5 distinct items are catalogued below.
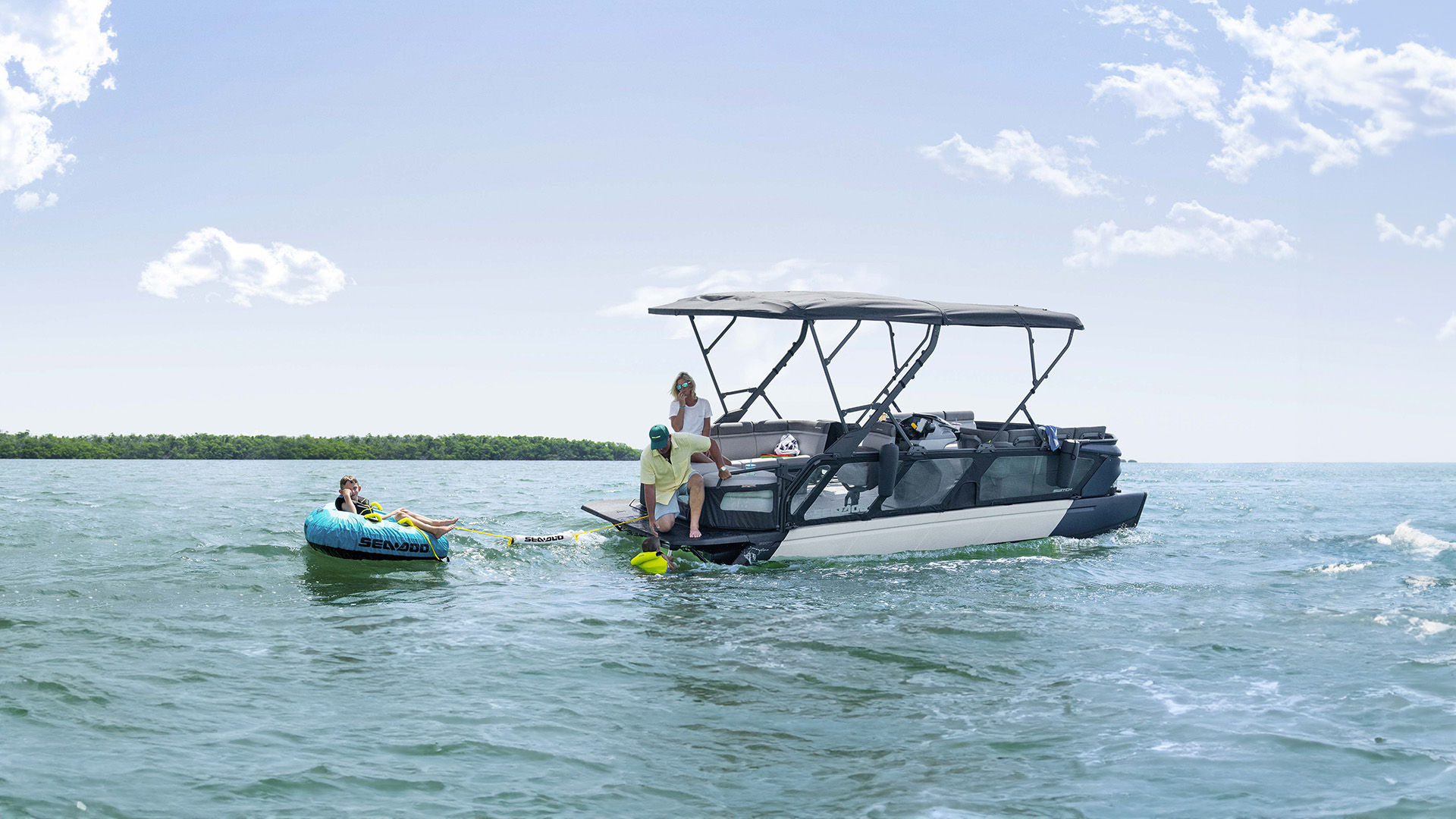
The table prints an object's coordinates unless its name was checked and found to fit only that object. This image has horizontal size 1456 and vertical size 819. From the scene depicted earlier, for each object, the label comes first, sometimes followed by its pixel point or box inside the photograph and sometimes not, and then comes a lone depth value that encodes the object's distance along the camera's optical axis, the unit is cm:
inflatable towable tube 1051
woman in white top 1164
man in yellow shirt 1098
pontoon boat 1123
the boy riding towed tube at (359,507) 1105
